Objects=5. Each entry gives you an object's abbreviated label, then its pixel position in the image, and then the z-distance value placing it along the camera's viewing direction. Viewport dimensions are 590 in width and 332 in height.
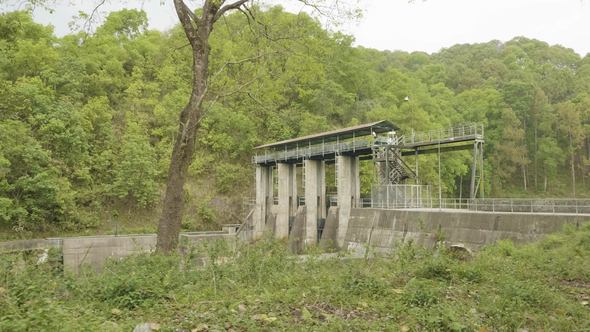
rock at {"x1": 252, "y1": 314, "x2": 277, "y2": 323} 5.16
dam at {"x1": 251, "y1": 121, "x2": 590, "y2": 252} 17.20
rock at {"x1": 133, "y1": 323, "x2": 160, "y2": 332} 4.60
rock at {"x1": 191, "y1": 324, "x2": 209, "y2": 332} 4.83
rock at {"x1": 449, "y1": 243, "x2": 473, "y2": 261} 10.32
